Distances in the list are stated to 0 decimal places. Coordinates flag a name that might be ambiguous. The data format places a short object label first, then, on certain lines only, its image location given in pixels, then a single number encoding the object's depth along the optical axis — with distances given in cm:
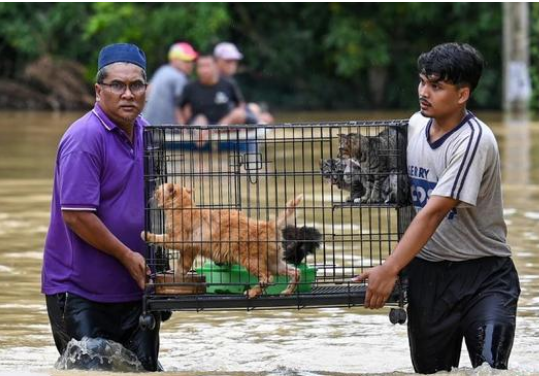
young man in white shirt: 1166
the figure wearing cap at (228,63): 3884
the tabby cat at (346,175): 1223
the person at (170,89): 3597
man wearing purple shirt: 1216
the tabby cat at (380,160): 1227
